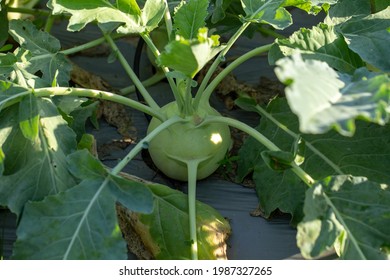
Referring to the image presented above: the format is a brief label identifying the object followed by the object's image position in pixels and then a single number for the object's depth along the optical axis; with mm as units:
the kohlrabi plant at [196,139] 871
